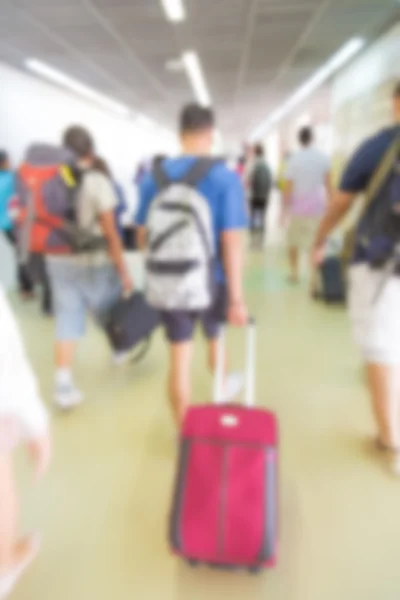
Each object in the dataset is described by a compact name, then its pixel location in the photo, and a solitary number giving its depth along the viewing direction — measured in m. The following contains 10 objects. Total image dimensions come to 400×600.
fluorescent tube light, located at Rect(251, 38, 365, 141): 5.60
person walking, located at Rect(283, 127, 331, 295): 4.08
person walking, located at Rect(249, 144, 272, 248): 7.25
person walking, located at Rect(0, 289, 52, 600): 1.08
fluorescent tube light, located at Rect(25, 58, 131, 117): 6.11
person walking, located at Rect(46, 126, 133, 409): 2.21
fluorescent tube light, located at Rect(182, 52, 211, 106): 5.97
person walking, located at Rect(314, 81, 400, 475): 1.63
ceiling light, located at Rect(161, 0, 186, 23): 3.83
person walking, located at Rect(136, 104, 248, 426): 1.60
